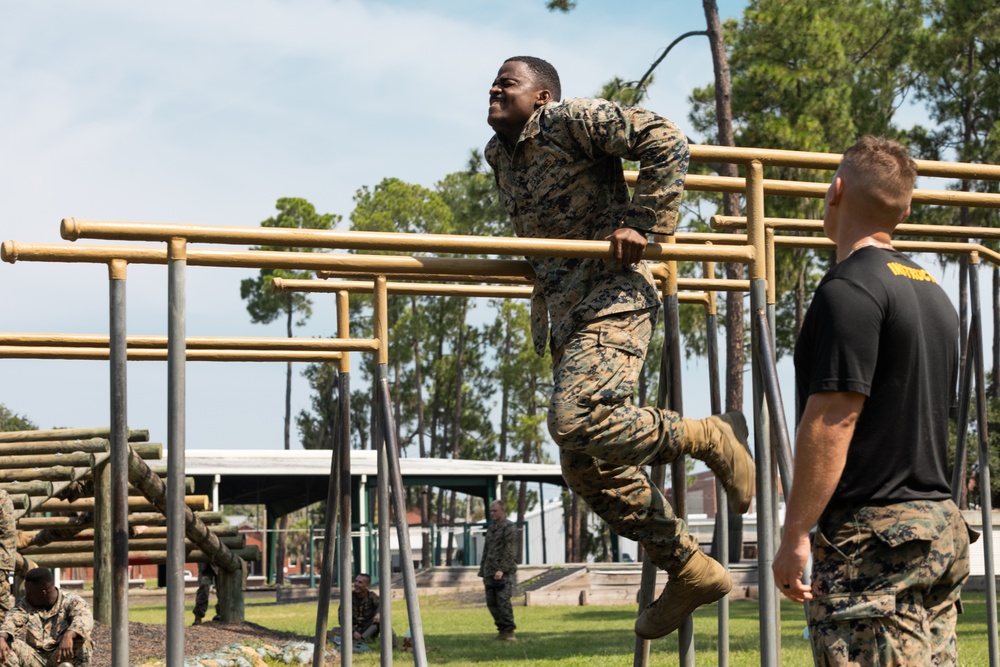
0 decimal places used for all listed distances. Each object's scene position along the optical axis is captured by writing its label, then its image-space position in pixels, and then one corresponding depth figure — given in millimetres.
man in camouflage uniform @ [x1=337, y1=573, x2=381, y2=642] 13804
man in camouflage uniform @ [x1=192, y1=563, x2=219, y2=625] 17906
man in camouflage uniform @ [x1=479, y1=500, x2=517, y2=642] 14344
